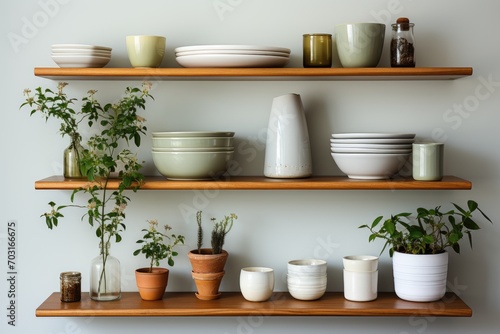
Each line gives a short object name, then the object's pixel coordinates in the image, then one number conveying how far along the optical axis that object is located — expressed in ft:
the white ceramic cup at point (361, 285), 8.91
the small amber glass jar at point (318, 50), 8.79
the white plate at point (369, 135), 8.70
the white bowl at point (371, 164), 8.70
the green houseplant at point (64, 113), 8.88
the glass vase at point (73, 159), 8.99
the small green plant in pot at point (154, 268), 9.00
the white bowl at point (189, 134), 8.69
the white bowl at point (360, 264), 8.90
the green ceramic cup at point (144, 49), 8.74
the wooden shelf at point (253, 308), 8.61
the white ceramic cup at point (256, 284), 8.90
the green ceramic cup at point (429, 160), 8.65
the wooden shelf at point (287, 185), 8.55
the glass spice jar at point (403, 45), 8.79
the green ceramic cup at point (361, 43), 8.65
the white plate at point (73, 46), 8.64
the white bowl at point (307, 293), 8.95
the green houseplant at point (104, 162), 8.72
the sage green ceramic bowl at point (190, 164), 8.72
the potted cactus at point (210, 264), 8.97
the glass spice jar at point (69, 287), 8.96
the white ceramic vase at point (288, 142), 8.93
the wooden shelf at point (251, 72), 8.53
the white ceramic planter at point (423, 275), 8.74
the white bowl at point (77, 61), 8.68
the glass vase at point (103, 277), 9.00
